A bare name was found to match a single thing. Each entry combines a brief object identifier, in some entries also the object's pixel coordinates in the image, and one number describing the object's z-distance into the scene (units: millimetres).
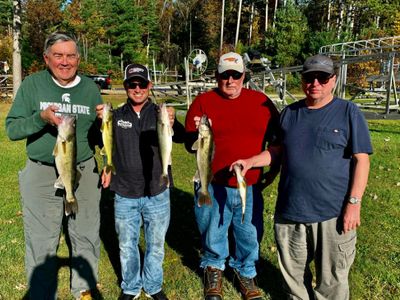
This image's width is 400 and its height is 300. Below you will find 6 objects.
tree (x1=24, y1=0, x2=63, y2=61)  42531
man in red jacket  4078
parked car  34059
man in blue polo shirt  3324
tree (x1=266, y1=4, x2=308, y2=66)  41969
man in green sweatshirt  3553
